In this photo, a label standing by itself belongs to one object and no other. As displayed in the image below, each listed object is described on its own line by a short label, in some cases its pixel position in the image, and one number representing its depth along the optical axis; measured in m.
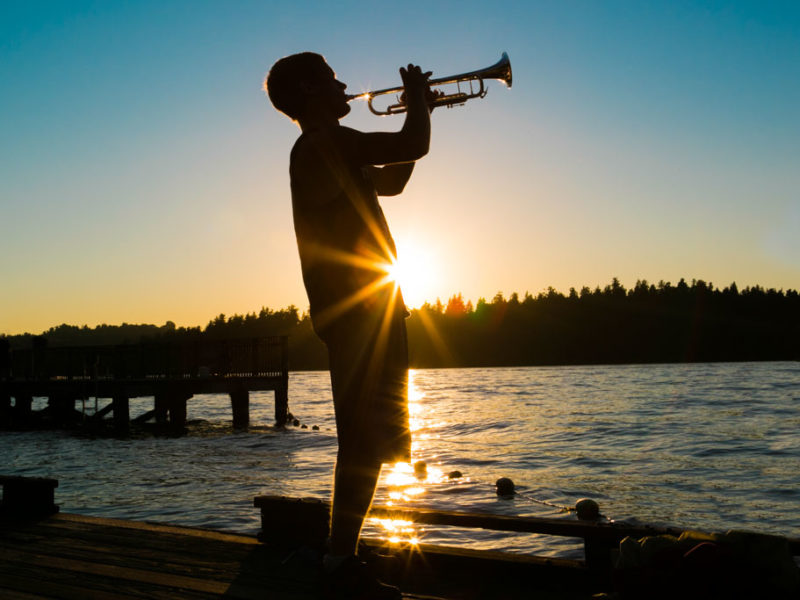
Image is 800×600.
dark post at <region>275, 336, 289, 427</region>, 29.86
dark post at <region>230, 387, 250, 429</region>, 30.86
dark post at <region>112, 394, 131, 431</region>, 29.84
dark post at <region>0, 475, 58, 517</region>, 5.67
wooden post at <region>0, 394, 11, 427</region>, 34.53
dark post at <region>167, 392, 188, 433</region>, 30.06
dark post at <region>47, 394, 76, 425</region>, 33.69
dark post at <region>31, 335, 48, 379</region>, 33.47
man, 2.99
